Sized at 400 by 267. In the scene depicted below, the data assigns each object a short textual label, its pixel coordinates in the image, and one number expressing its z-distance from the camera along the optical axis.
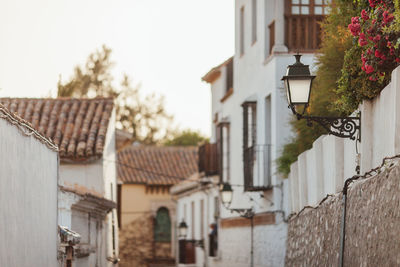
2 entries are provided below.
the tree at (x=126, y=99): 67.12
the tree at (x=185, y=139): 70.62
